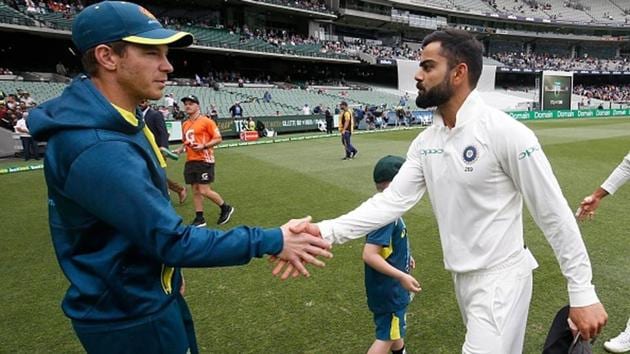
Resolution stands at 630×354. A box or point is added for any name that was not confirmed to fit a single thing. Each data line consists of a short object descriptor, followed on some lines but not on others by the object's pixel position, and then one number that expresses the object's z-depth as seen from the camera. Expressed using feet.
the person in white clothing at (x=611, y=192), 11.36
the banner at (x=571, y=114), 130.82
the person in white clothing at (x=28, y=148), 53.52
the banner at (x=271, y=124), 75.51
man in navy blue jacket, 5.23
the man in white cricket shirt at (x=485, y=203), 6.70
